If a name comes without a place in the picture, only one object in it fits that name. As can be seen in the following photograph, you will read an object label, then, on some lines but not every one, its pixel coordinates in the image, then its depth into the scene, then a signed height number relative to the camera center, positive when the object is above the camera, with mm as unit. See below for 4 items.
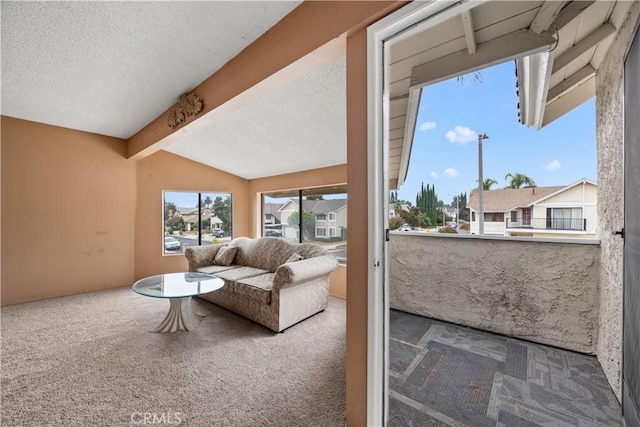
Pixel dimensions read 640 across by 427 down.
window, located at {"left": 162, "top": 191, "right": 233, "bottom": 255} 4676 -92
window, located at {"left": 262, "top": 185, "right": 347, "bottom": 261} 3928 -33
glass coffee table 2482 -753
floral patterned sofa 2568 -767
